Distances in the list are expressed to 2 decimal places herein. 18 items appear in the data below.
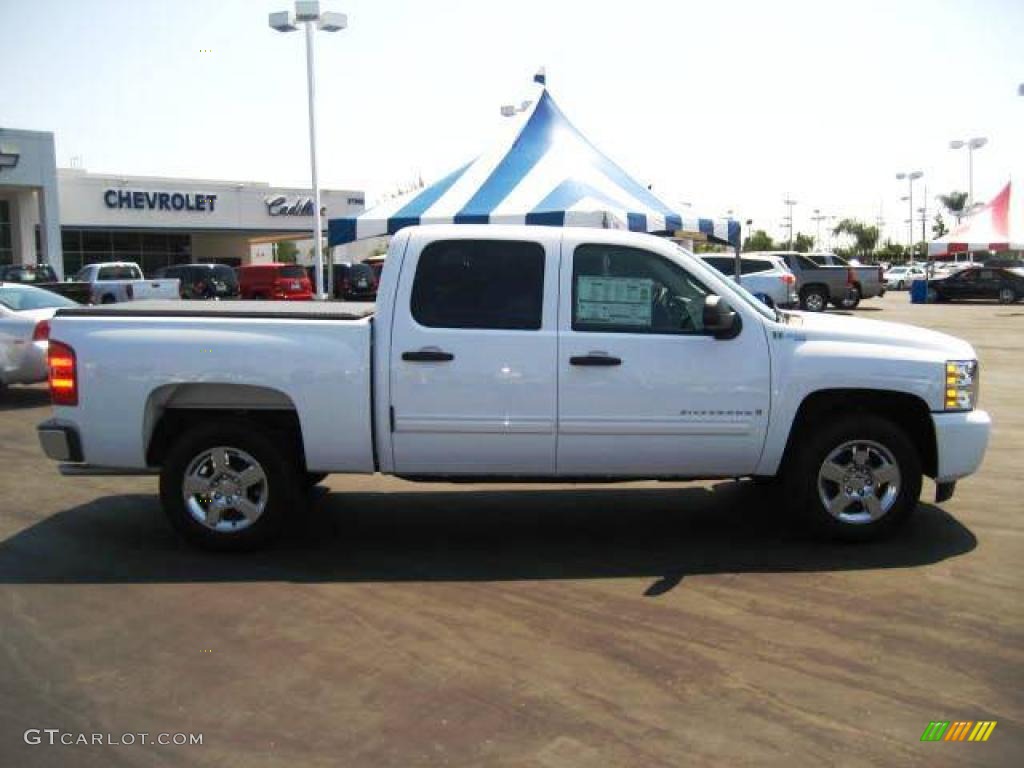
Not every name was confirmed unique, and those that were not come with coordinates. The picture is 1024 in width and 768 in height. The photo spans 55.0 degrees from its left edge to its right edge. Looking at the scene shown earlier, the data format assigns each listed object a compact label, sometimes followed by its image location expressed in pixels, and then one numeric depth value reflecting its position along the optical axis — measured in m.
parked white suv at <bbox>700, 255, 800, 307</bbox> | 26.41
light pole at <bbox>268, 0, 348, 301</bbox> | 22.44
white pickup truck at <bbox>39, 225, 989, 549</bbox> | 5.74
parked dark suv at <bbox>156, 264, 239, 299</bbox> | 30.69
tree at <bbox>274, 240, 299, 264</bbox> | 74.54
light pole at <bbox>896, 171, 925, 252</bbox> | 69.50
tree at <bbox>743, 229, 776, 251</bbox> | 107.19
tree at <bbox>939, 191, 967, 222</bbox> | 94.50
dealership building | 38.12
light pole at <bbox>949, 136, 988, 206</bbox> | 50.38
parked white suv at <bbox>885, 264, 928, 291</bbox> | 58.78
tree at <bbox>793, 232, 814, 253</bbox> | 110.93
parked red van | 29.77
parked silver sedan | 11.91
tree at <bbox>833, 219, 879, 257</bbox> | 107.50
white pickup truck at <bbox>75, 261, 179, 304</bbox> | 23.02
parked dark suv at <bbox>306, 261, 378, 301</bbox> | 28.66
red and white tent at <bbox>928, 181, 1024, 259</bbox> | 38.84
